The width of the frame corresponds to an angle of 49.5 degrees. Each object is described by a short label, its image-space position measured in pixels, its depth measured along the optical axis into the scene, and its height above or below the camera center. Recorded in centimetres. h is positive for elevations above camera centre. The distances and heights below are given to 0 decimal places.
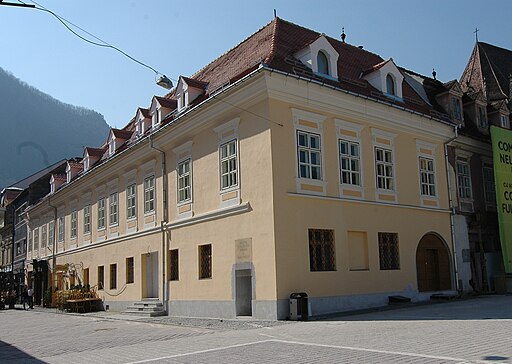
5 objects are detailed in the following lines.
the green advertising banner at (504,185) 2639 +351
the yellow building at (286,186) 1864 +309
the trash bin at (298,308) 1723 -129
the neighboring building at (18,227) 4916 +490
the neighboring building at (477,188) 2625 +345
